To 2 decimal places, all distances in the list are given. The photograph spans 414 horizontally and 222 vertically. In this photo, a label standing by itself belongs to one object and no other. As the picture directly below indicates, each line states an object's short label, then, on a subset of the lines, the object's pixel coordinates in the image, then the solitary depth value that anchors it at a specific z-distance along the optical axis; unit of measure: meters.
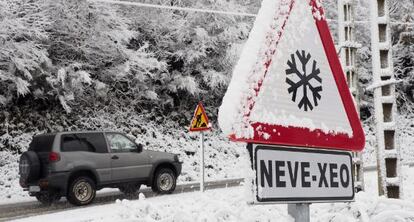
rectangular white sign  1.97
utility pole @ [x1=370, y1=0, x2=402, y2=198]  7.11
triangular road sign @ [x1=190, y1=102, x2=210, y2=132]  13.34
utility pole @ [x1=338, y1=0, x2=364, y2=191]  10.20
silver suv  12.97
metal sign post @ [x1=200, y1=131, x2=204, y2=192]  13.37
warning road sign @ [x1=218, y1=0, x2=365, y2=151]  1.93
